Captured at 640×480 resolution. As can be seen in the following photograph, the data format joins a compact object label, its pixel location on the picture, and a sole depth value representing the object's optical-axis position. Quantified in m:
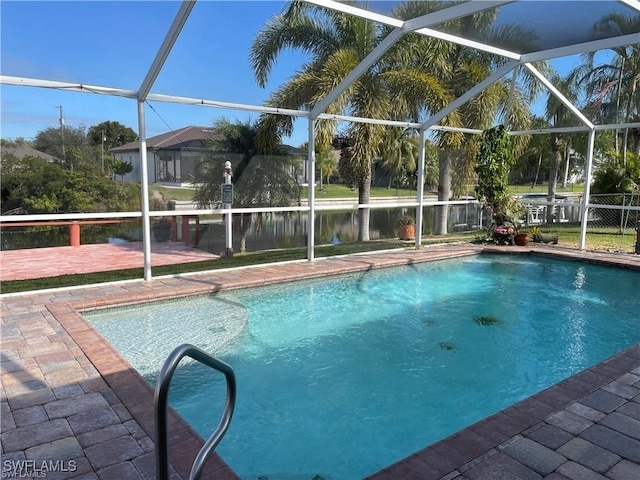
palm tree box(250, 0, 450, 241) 10.55
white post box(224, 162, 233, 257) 8.24
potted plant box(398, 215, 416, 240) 12.80
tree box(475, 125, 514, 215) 10.94
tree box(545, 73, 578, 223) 14.05
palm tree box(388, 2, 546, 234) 12.17
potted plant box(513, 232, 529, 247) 11.28
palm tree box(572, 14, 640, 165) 15.83
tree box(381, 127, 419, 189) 12.12
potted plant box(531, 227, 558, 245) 11.84
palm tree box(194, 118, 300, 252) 8.08
